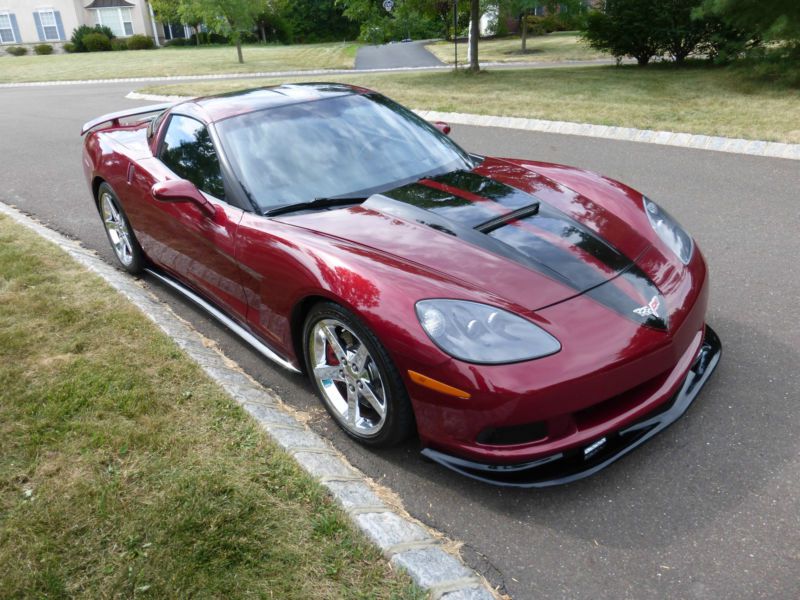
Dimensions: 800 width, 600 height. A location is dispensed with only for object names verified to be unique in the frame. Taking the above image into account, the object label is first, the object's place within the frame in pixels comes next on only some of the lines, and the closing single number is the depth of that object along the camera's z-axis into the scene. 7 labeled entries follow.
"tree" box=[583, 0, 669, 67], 15.78
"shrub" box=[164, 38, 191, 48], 50.91
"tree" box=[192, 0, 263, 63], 26.81
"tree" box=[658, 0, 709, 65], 15.30
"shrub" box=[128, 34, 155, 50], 47.28
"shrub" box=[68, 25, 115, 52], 46.72
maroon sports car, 2.36
